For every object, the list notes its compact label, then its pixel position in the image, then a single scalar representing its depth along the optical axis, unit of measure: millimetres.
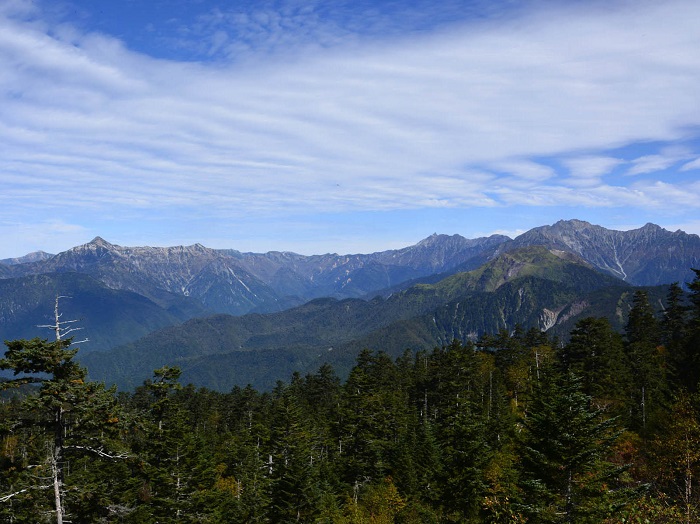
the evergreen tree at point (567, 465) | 24750
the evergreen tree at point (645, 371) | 61812
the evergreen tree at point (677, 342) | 58750
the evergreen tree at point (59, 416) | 21125
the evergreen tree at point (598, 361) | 68000
